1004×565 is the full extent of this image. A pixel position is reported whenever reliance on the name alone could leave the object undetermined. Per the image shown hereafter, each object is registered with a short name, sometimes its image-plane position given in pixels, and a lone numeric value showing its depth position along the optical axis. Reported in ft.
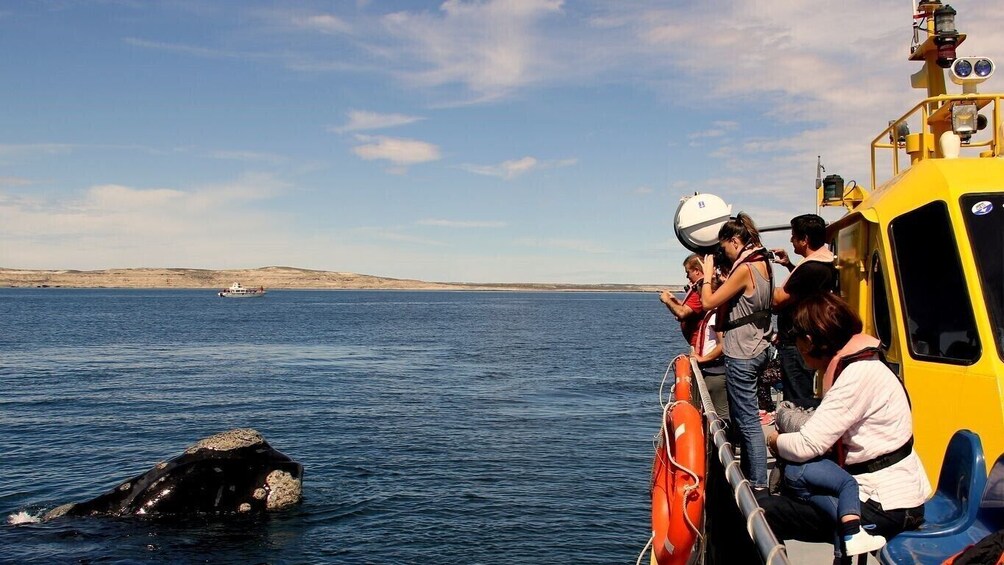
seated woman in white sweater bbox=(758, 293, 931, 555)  11.96
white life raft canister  24.81
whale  45.60
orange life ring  15.56
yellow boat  13.39
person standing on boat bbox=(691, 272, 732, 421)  24.71
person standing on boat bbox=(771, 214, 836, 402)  17.16
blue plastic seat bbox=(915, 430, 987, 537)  12.80
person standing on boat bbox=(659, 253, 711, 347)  24.82
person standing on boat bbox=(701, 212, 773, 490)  20.26
